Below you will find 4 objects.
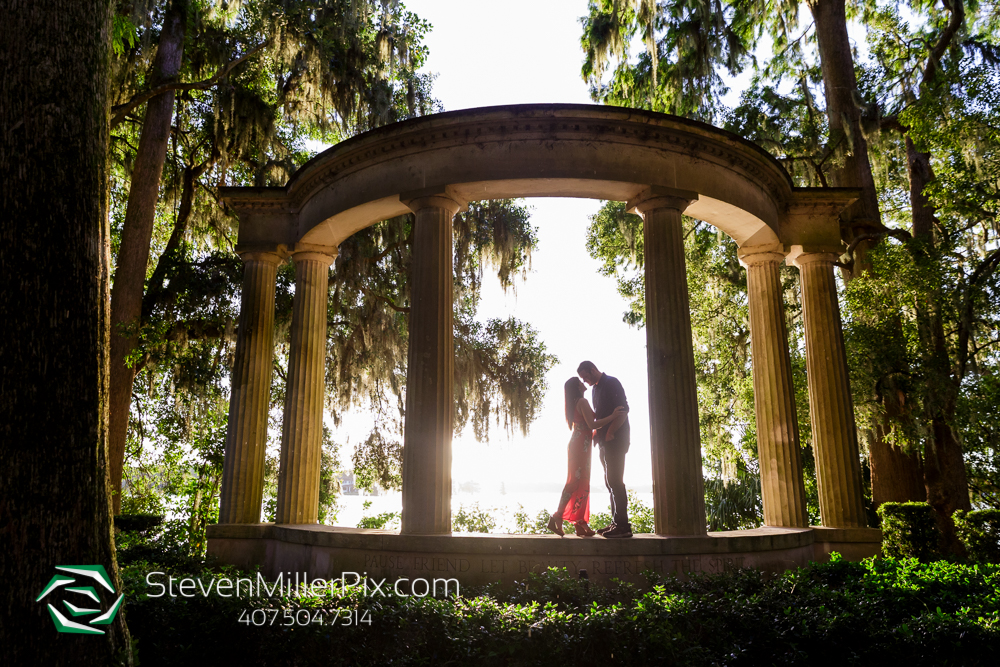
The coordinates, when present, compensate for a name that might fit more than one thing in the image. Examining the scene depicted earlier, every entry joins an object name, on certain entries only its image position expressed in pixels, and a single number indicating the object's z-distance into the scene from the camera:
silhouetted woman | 10.96
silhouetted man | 10.71
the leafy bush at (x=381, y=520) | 20.95
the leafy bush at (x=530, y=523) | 20.58
